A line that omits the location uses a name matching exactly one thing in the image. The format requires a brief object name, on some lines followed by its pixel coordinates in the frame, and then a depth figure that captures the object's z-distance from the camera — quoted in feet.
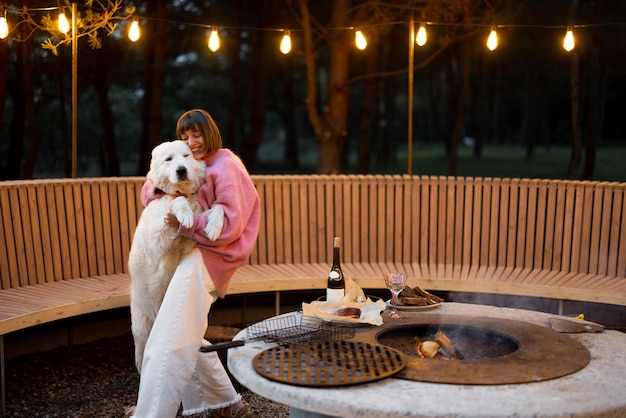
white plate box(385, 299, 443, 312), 12.94
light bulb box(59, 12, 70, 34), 18.38
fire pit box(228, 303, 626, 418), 8.84
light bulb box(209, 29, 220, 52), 21.20
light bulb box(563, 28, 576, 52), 19.88
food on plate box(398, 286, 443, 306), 13.10
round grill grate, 9.62
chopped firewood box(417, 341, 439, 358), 11.51
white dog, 12.74
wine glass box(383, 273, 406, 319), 12.67
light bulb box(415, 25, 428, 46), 21.67
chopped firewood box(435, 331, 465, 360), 11.66
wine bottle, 12.95
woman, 12.47
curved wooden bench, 17.79
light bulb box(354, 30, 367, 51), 21.50
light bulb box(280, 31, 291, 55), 22.09
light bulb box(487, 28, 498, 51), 20.45
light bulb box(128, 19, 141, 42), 19.42
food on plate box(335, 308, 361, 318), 12.23
